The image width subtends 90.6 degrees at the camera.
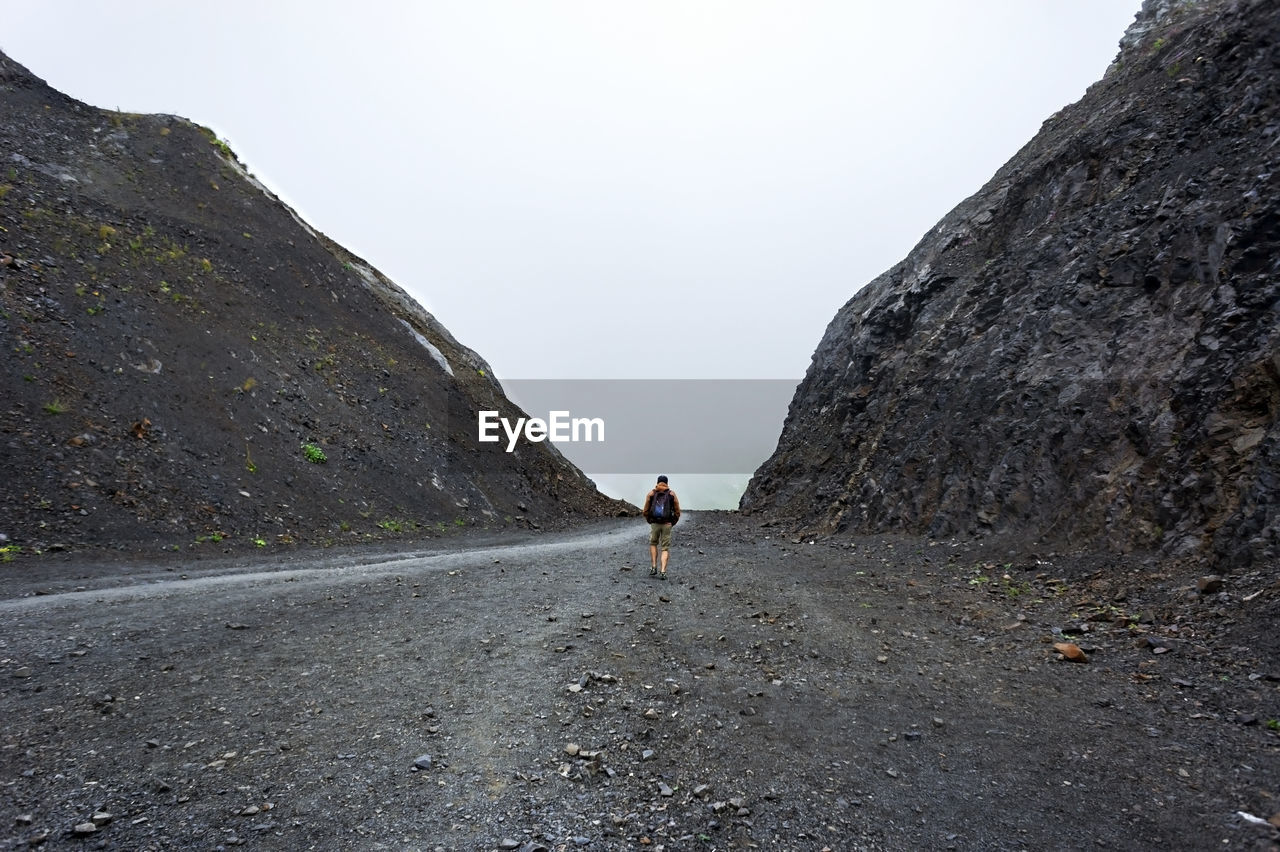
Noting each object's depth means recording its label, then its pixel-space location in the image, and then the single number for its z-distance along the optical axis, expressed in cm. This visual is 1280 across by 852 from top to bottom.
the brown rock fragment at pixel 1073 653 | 716
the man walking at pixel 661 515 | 1261
